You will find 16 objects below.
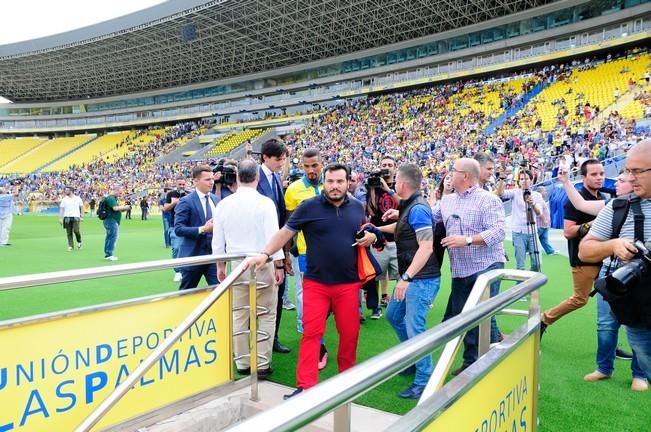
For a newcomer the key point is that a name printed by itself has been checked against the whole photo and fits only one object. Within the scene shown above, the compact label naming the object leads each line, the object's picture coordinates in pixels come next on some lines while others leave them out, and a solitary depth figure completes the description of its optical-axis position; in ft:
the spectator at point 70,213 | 41.16
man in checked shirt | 12.37
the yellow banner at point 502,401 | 5.00
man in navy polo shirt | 11.35
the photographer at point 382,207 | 17.07
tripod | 22.17
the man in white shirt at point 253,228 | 13.29
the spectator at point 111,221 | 34.67
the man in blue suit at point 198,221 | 16.01
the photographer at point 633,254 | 6.45
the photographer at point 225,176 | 18.48
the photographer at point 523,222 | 22.89
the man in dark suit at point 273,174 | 15.52
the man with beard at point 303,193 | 14.82
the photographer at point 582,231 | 13.21
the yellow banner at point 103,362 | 8.21
